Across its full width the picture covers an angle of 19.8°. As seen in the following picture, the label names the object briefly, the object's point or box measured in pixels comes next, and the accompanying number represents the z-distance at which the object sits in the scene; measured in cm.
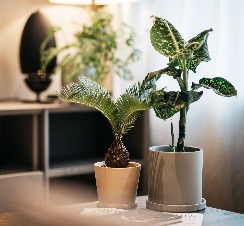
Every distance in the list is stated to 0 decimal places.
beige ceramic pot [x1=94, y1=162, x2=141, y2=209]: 199
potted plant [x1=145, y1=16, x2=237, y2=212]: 194
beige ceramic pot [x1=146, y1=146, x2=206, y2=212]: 197
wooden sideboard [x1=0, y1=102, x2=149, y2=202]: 272
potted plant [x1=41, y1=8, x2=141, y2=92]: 286
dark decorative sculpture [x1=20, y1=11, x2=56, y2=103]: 290
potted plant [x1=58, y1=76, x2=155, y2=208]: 199
